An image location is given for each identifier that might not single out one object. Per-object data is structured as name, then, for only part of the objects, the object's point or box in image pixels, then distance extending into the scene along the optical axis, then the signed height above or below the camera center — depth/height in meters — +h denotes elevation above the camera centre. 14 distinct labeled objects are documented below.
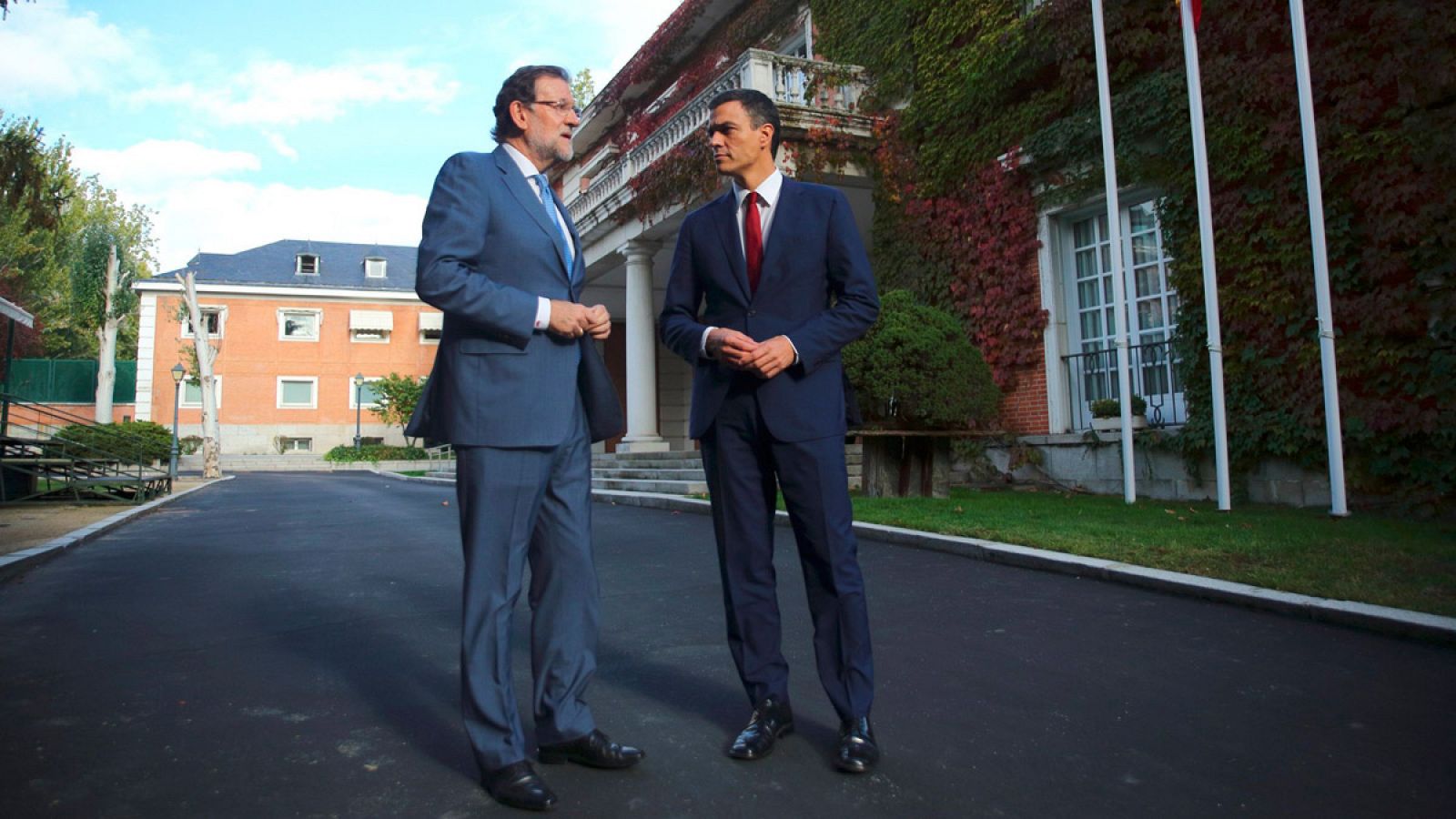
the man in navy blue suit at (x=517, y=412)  2.29 +0.13
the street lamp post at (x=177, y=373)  24.67 +2.64
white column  15.77 +1.96
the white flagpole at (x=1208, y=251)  7.67 +1.73
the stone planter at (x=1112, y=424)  9.44 +0.28
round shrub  8.66 +0.81
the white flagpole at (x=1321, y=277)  6.77 +1.33
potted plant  9.55 +0.39
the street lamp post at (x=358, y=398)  36.84 +2.81
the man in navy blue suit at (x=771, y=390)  2.54 +0.19
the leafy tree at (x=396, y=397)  36.59 +2.74
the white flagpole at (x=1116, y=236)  8.52 +2.10
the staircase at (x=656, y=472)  11.80 -0.21
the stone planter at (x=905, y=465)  9.27 -0.12
